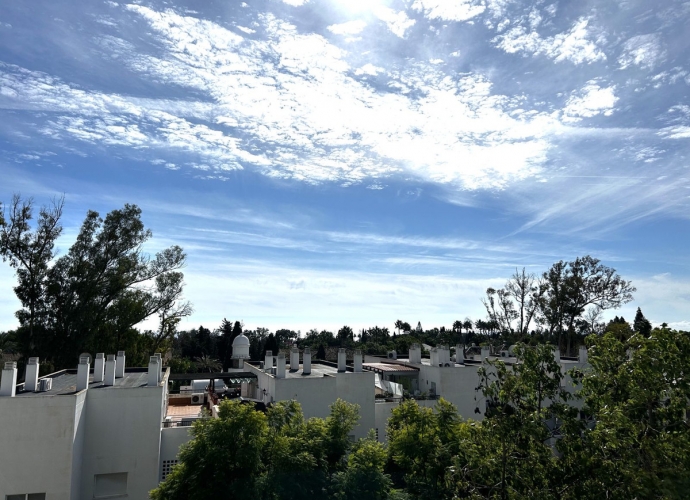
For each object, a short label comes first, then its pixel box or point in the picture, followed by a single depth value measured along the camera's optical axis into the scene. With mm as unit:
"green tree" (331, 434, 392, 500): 15797
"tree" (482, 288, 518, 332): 51938
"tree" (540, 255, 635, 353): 51750
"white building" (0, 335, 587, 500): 17250
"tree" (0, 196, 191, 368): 35750
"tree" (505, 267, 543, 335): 51406
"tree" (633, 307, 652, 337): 69500
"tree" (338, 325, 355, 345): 99506
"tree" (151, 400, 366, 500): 15625
